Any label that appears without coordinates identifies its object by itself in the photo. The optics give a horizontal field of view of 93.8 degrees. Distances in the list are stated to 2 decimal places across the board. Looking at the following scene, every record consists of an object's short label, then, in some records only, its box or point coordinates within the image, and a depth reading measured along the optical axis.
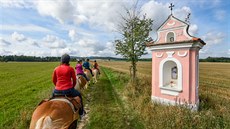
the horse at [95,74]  10.35
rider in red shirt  3.23
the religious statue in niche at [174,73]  5.30
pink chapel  4.16
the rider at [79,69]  7.61
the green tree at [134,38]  7.55
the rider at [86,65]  10.19
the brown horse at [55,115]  2.31
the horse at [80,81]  6.45
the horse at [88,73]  9.14
